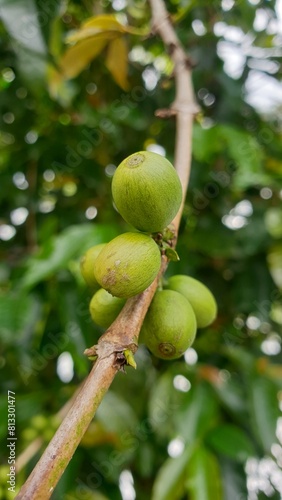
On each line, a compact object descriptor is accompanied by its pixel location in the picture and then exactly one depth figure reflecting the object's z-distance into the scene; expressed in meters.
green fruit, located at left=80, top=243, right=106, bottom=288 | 0.13
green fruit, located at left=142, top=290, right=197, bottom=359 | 0.12
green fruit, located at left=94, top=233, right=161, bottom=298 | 0.11
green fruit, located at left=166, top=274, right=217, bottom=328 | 0.14
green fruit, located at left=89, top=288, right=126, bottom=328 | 0.13
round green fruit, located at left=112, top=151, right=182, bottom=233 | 0.12
